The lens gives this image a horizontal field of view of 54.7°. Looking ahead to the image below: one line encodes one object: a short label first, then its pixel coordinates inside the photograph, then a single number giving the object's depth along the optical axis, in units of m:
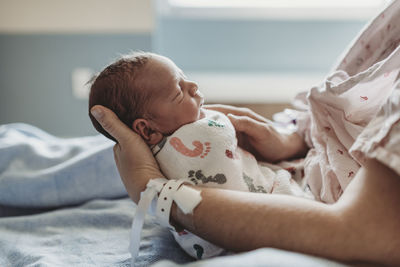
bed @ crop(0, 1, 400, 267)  0.73
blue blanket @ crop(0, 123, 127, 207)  0.94
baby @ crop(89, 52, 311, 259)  0.67
